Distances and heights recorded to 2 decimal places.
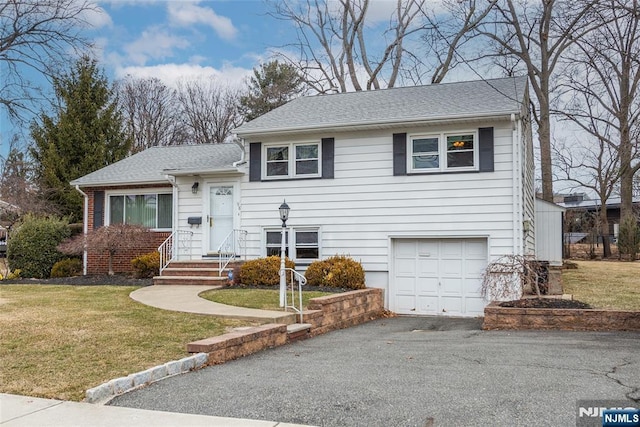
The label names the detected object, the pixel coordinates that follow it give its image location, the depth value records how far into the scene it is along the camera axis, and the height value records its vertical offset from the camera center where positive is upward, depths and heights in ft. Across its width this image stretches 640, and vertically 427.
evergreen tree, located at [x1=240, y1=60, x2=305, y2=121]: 102.78 +27.52
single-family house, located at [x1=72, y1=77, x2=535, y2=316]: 42.52 +3.68
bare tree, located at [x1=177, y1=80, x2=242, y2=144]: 116.88 +26.91
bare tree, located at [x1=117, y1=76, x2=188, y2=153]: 116.06 +25.64
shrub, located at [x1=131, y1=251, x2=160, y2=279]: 49.24 -2.92
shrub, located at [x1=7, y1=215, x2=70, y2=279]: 55.11 -1.47
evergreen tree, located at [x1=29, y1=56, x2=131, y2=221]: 79.46 +13.88
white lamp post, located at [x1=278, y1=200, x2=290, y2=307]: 32.58 -2.92
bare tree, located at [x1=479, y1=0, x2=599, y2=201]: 46.57 +18.92
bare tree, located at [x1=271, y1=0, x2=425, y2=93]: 86.17 +30.93
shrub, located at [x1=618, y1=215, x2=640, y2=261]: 82.58 -0.91
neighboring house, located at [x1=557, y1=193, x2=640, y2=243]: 109.29 +5.28
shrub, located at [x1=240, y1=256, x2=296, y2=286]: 43.32 -3.06
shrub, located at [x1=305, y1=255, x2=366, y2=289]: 42.16 -3.12
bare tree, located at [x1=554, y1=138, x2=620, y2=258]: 94.94 +11.59
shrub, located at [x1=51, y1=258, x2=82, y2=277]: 55.16 -3.47
